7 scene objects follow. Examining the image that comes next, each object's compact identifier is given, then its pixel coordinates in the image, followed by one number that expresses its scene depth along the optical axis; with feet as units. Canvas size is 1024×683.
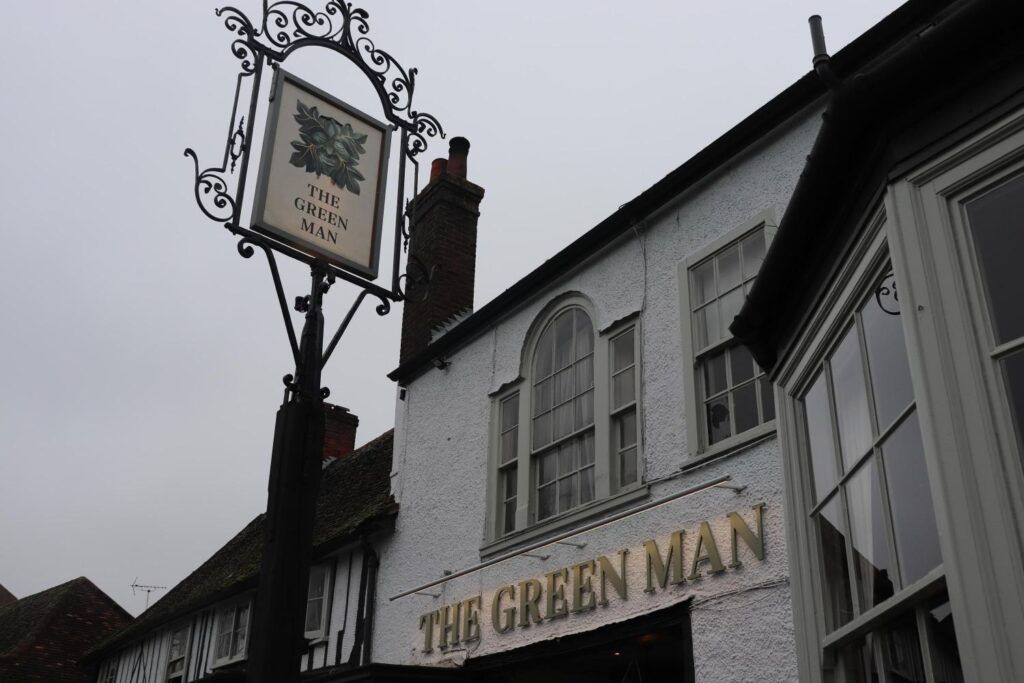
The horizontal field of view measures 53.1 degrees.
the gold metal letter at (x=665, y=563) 24.76
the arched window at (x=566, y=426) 28.35
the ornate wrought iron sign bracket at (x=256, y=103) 15.70
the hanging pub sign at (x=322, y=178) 15.93
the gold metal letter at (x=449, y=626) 31.73
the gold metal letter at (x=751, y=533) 22.71
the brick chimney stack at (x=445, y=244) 41.22
